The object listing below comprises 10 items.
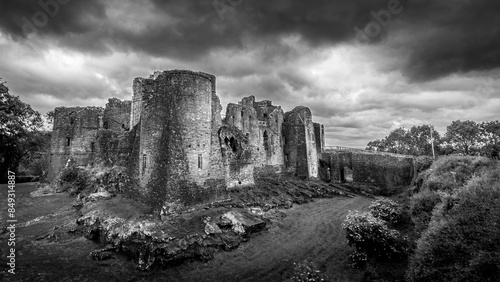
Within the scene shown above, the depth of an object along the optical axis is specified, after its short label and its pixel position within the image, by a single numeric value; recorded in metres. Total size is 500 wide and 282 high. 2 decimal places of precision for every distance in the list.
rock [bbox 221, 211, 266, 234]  14.72
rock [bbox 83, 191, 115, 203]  17.38
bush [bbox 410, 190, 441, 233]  10.15
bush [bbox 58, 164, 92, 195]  22.30
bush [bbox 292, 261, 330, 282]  8.78
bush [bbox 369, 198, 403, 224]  12.70
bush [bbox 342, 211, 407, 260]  10.03
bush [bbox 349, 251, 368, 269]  10.51
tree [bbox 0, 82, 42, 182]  23.55
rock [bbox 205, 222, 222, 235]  13.56
